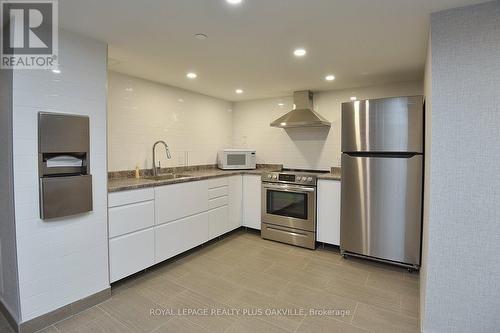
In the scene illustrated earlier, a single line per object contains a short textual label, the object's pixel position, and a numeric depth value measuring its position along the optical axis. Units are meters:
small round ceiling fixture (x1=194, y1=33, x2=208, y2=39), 2.06
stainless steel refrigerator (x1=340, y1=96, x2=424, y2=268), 2.64
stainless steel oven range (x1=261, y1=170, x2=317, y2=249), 3.44
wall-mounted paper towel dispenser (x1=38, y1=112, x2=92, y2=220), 1.84
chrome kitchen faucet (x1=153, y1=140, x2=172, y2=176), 3.44
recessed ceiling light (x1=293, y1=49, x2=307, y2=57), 2.38
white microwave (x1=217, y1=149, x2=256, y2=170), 4.23
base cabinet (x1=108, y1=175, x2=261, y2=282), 2.40
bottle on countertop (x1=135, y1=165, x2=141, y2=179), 3.19
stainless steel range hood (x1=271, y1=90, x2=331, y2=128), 3.68
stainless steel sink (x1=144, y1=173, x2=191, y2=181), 3.28
